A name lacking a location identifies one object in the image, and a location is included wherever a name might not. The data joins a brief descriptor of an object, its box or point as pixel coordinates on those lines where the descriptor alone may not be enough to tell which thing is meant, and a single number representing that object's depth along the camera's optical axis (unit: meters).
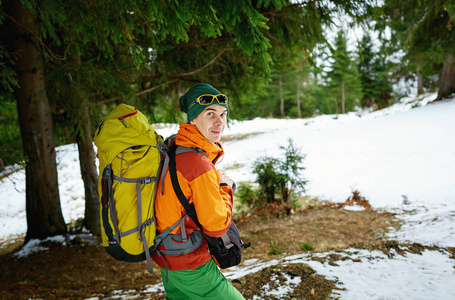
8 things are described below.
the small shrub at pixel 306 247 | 4.81
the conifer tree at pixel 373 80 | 30.23
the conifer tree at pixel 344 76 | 29.48
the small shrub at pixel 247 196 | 8.02
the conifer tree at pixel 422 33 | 12.62
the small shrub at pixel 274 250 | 4.95
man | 1.74
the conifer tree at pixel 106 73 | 4.55
